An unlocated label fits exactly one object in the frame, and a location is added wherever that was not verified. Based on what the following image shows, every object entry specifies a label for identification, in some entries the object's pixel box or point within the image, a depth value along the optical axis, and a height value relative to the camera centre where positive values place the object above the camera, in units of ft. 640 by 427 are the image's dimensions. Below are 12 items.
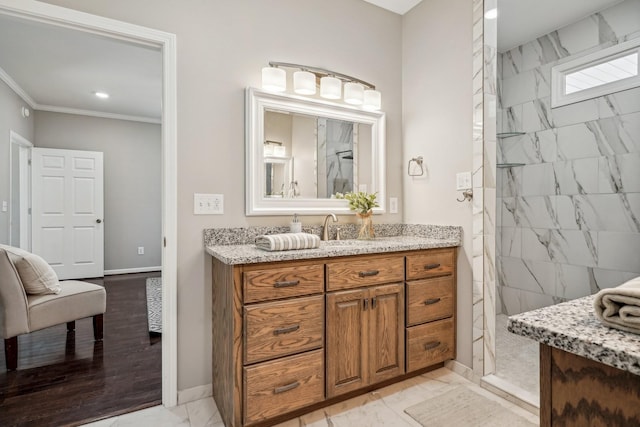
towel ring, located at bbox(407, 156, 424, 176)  8.59 +1.29
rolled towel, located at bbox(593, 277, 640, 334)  1.90 -0.56
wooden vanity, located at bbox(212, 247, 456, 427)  5.37 -2.10
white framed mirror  7.13 +1.38
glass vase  8.07 -0.34
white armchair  7.60 -2.28
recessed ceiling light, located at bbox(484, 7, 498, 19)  7.06 +4.14
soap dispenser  7.22 -0.30
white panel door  16.46 +0.10
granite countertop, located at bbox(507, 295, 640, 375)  1.73 -0.71
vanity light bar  7.11 +2.90
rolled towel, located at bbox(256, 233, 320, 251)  5.90 -0.53
